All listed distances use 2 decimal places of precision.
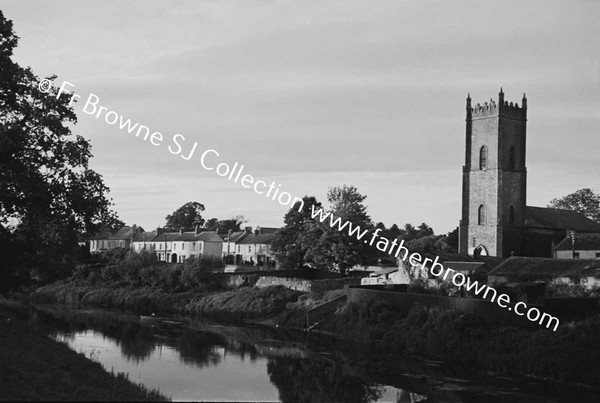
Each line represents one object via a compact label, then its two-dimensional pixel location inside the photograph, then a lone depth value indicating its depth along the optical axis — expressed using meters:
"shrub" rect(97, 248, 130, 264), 81.81
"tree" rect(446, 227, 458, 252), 98.55
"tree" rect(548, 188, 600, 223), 101.44
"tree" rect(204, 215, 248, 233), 136.88
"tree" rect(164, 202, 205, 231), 144.00
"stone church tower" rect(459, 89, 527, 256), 73.44
